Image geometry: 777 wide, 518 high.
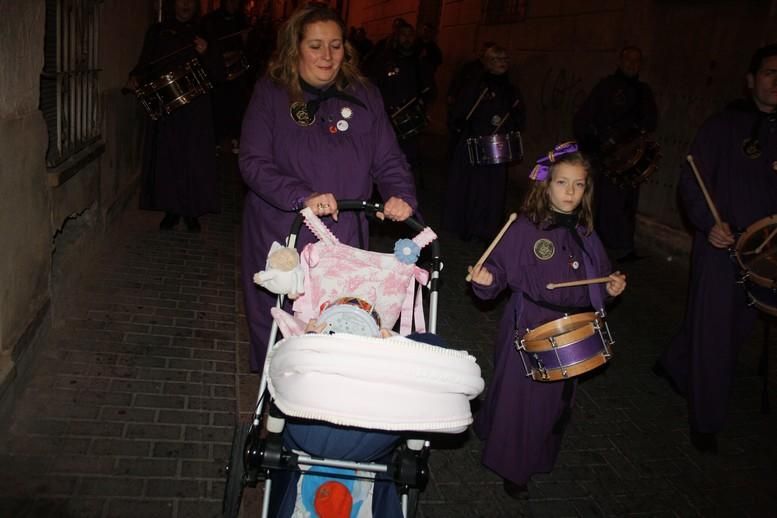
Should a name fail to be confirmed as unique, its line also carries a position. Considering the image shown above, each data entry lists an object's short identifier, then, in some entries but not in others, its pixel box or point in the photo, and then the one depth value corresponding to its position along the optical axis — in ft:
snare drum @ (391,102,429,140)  29.81
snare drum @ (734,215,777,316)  13.14
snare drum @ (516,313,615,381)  10.81
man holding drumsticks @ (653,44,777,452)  14.10
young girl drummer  12.03
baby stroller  7.53
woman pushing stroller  11.73
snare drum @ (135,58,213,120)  20.83
